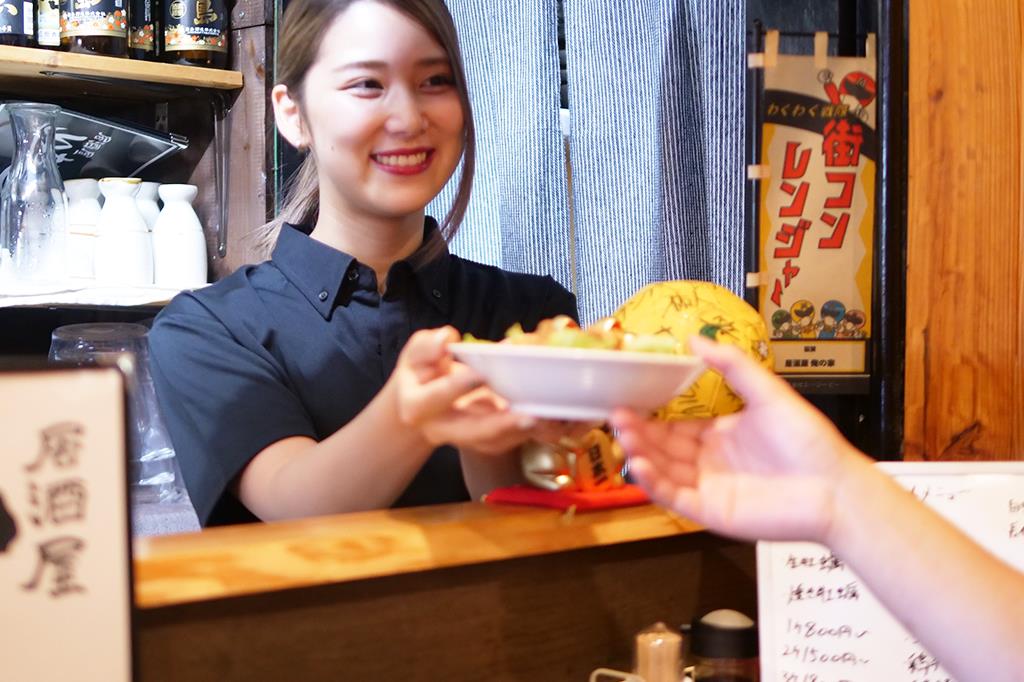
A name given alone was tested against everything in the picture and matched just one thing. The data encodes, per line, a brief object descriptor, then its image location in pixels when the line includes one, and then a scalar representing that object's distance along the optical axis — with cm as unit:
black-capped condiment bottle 128
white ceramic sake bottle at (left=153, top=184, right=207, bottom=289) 258
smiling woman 154
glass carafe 243
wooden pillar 170
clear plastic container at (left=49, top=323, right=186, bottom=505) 253
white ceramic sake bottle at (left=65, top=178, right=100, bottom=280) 249
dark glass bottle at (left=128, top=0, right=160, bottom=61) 259
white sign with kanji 74
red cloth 124
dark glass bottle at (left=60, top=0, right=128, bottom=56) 246
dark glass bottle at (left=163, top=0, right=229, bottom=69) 259
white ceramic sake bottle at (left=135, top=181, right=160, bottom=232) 257
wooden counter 99
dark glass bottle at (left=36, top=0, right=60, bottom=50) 242
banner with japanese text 183
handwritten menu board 130
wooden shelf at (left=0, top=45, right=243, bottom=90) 236
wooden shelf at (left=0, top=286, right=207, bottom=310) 236
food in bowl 101
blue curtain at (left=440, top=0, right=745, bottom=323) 245
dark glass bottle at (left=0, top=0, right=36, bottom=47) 236
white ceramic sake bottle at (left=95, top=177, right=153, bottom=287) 248
